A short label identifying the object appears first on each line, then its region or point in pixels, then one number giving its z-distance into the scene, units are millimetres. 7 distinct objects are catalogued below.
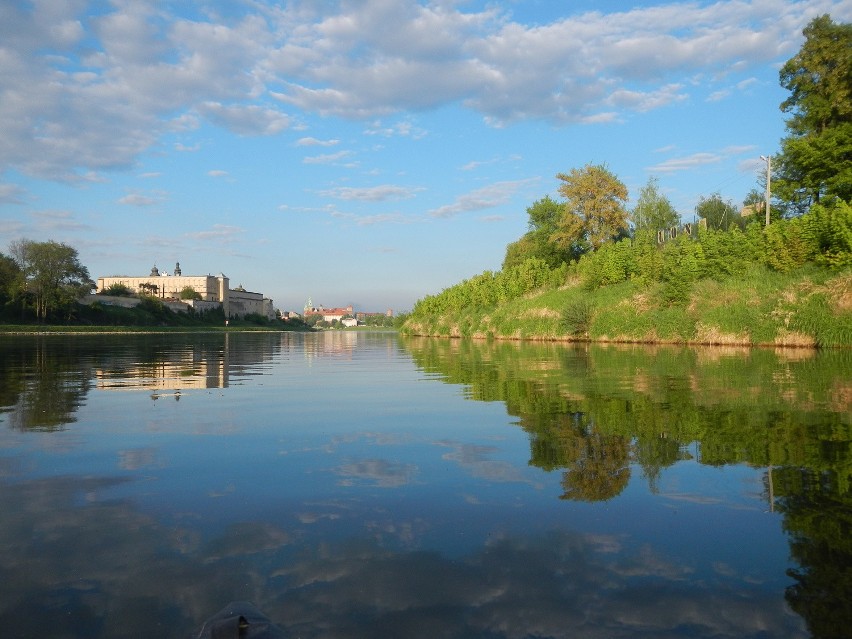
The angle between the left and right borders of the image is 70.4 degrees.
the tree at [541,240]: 66500
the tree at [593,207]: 56750
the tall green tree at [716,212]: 62944
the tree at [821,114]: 36094
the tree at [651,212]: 66250
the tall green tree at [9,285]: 78688
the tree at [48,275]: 82562
